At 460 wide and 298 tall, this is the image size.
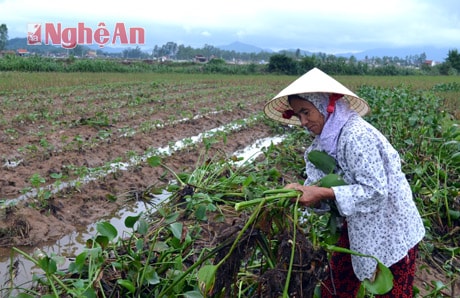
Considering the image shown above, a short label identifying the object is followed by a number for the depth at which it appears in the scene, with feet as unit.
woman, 5.74
